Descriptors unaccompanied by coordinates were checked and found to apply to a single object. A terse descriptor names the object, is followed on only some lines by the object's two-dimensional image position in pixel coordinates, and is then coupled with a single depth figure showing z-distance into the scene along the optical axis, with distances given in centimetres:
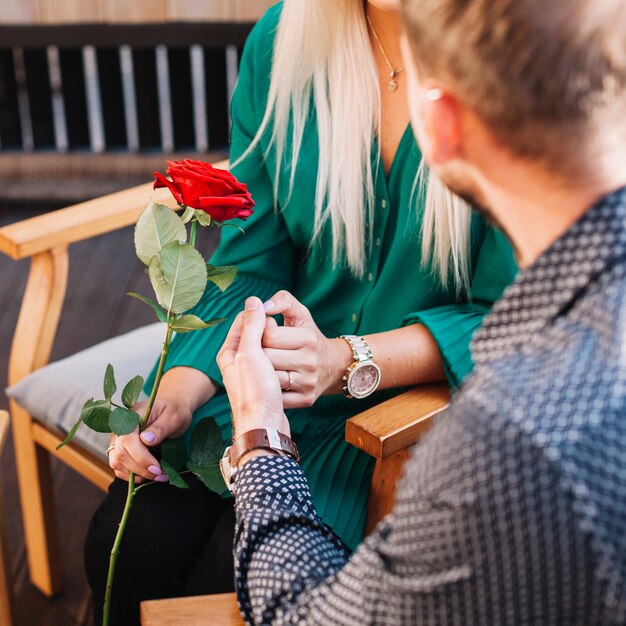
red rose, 100
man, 61
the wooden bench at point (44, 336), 158
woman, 123
